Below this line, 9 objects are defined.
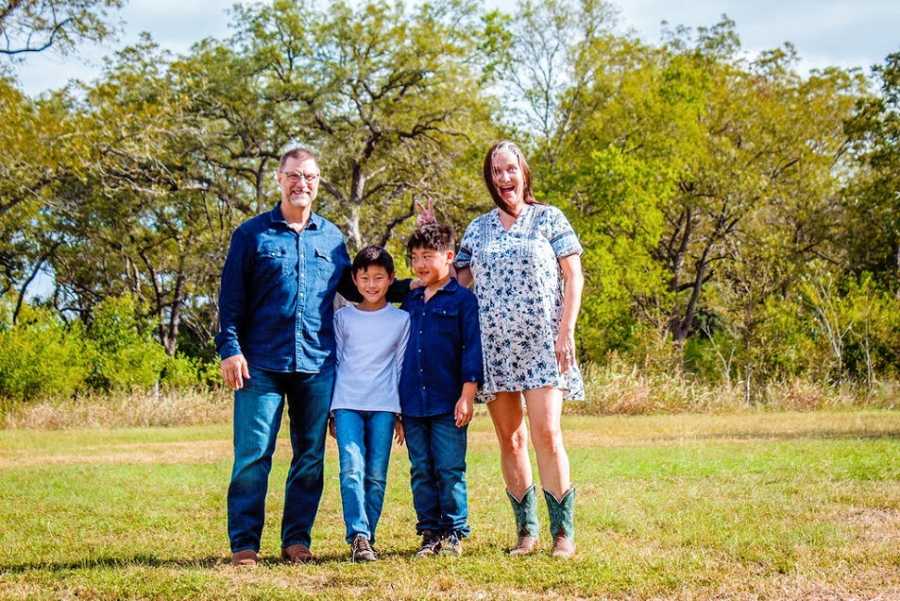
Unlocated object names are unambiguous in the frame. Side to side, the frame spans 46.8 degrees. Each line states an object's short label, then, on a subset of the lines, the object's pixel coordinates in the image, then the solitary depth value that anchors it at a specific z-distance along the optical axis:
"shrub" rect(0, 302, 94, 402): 21.78
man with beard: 5.51
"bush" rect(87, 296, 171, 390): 23.33
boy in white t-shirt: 5.50
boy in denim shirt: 5.58
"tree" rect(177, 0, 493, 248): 30.00
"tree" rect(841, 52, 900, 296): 28.00
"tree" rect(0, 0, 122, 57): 20.80
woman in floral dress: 5.48
